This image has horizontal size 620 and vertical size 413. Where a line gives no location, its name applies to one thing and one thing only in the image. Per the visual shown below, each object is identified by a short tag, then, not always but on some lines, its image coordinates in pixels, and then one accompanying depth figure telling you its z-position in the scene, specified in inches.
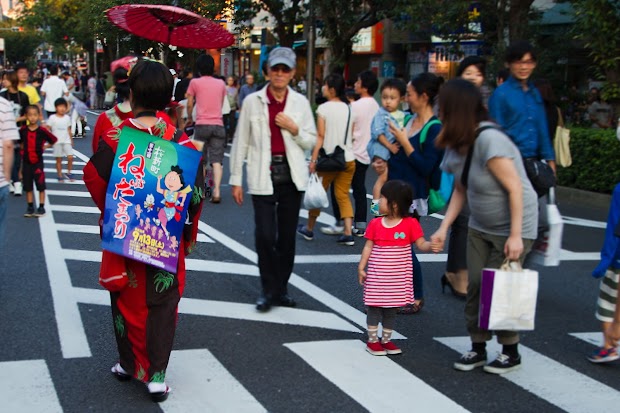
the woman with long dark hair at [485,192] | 185.0
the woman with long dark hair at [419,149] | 249.4
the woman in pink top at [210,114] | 441.7
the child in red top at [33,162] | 409.7
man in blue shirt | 249.1
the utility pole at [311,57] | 880.3
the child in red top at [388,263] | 209.5
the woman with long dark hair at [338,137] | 345.4
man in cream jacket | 243.3
